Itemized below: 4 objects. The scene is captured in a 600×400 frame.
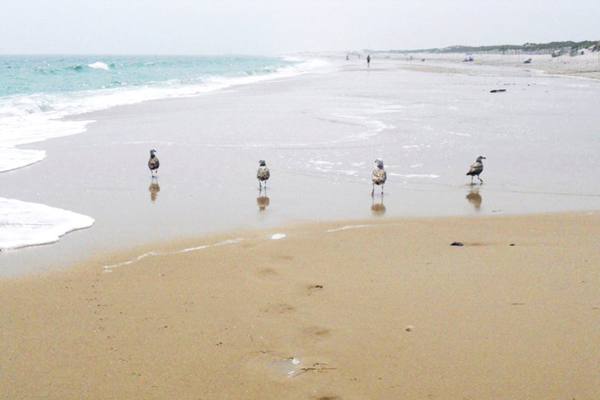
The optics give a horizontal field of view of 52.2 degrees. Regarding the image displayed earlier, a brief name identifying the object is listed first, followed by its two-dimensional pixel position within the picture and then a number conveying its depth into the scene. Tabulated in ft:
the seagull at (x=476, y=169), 38.68
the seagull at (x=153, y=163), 40.78
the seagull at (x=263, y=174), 37.45
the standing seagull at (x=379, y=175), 35.54
